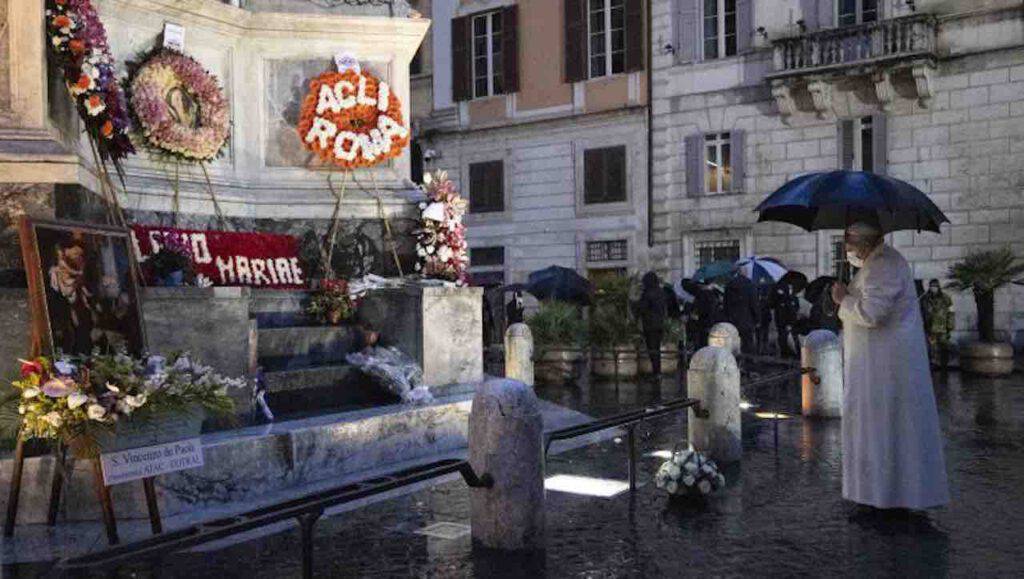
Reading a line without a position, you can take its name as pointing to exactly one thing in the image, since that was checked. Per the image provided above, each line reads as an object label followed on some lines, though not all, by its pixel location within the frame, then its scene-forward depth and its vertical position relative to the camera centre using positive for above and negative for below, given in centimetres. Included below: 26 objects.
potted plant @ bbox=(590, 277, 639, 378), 1806 -143
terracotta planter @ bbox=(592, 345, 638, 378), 1800 -193
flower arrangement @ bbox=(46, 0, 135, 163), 686 +134
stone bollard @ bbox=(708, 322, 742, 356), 1174 -97
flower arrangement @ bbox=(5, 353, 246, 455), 513 -67
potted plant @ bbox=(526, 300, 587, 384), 1747 -150
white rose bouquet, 682 -148
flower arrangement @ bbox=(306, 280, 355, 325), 886 -37
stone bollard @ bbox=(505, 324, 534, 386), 1462 -138
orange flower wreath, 971 +133
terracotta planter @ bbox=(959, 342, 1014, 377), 1803 -196
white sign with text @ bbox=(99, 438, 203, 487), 509 -100
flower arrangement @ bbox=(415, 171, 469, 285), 966 +19
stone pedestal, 886 -58
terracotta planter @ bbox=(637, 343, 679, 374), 1841 -197
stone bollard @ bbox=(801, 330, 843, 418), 1120 -143
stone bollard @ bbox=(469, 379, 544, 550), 541 -109
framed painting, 573 -14
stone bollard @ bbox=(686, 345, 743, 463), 813 -118
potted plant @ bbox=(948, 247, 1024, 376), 1808 -94
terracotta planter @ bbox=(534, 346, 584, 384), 1744 -186
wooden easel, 521 -107
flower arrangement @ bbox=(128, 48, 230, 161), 873 +137
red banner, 842 +6
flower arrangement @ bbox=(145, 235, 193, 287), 786 -2
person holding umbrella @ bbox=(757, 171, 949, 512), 632 -88
